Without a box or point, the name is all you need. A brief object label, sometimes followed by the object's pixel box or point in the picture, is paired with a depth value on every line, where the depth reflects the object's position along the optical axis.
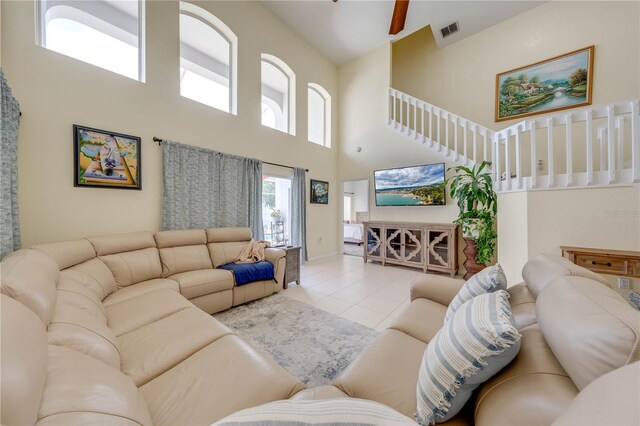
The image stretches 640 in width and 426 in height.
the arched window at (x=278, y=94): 4.61
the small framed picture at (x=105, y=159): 2.38
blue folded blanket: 2.69
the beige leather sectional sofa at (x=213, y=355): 0.54
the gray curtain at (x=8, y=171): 1.73
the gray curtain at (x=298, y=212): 4.70
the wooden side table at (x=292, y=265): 3.34
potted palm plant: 3.18
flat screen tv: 4.27
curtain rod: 2.90
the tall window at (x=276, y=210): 4.94
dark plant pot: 3.33
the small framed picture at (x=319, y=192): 5.15
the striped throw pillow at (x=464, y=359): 0.69
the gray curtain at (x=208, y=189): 3.02
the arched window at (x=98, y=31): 2.36
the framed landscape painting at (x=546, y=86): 3.64
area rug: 1.73
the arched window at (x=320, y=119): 5.66
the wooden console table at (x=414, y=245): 3.96
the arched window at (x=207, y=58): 3.49
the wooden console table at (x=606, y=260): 2.00
